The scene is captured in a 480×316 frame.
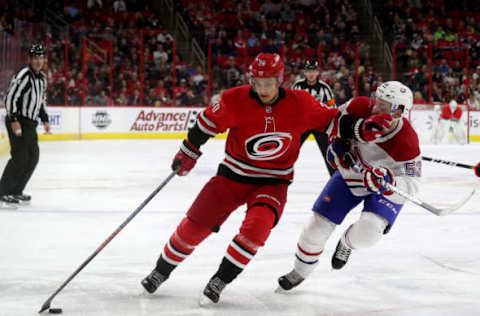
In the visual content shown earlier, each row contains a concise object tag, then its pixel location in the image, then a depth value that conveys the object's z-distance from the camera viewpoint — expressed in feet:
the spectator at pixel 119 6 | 108.25
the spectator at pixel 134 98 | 90.61
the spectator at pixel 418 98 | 95.28
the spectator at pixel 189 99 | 92.88
